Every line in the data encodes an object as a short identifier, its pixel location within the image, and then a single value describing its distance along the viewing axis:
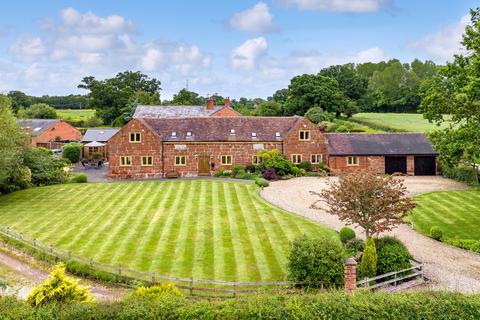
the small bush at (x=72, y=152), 65.50
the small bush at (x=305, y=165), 53.03
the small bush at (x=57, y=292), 16.64
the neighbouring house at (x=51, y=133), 79.75
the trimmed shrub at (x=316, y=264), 20.48
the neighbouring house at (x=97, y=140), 68.84
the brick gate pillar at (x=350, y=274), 19.03
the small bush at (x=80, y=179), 48.41
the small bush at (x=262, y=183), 45.31
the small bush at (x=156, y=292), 17.23
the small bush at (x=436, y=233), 29.06
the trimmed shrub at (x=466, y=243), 27.06
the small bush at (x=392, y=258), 22.47
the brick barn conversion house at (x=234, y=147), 51.72
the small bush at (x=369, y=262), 21.88
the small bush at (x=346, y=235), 27.03
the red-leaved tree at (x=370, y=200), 22.69
